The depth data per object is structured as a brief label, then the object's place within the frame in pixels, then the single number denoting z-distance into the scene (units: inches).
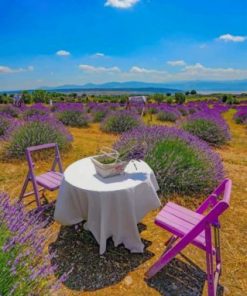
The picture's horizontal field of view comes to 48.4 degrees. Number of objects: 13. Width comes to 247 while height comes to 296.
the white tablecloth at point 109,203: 99.7
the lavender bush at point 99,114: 546.9
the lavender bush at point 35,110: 488.4
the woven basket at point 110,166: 109.4
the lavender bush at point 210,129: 363.3
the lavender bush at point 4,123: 328.9
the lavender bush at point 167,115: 564.1
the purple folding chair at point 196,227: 79.3
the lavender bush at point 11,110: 559.8
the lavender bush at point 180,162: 157.6
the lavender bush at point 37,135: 242.8
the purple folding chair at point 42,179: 137.9
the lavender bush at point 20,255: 60.3
